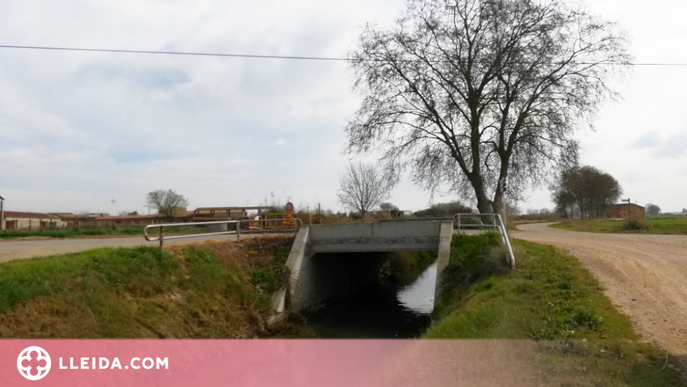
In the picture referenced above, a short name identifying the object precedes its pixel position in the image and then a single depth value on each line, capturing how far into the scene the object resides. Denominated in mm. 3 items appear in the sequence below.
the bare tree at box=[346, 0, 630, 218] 20719
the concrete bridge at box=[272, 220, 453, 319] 17406
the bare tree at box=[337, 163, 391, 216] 42000
